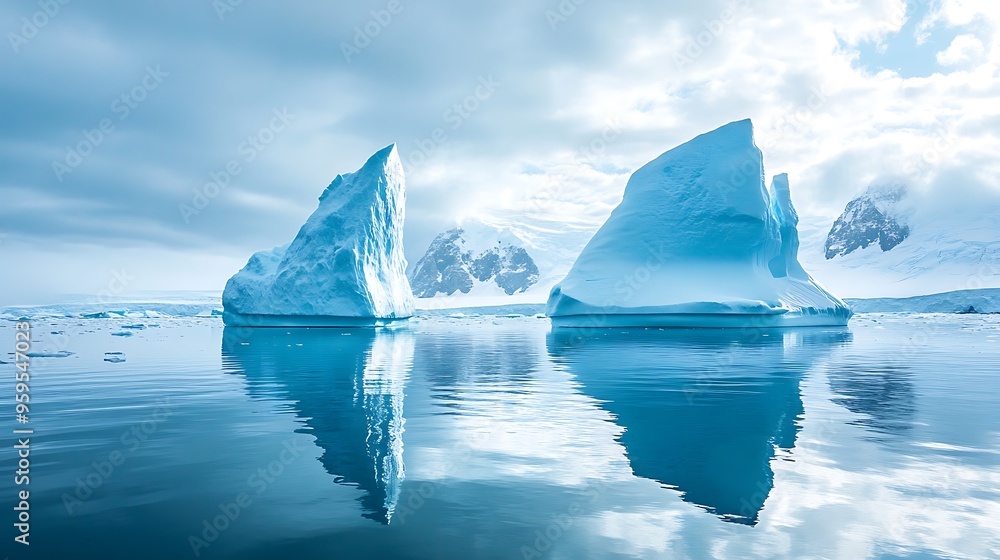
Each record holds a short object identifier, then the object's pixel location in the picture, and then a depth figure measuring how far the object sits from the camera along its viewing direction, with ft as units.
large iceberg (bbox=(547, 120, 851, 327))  102.99
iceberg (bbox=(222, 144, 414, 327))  114.62
